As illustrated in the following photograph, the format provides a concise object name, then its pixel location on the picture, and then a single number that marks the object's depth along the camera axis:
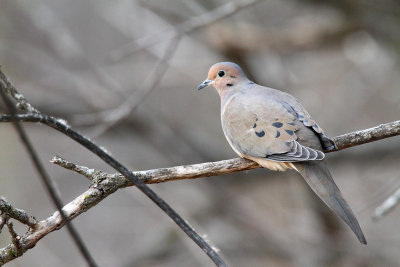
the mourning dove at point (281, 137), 5.46
